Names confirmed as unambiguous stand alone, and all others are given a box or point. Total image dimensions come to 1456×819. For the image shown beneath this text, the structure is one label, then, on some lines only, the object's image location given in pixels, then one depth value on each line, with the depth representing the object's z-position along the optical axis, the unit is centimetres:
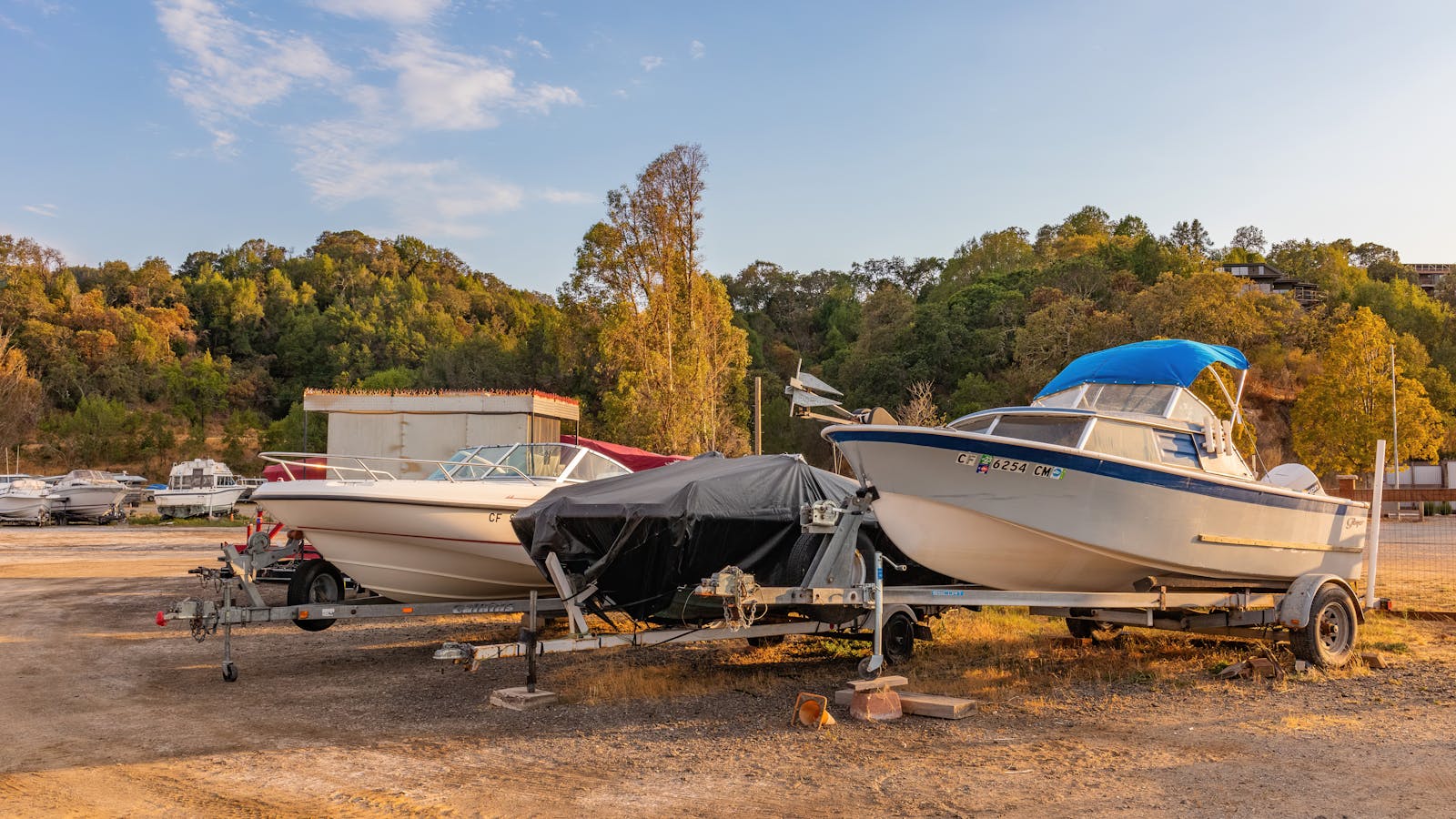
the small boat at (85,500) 3459
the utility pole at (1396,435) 3769
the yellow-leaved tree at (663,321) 3709
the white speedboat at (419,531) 984
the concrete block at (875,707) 747
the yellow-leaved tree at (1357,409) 4038
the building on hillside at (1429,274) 9699
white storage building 2486
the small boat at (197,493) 3584
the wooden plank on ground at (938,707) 744
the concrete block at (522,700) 811
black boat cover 800
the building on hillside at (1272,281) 7581
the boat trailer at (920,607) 766
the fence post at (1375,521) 1056
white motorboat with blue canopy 823
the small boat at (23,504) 3319
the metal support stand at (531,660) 774
